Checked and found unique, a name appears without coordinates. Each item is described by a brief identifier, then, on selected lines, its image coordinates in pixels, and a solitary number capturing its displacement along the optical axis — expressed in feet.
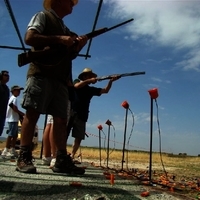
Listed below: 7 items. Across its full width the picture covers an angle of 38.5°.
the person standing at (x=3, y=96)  21.16
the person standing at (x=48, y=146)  15.35
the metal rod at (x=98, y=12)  15.58
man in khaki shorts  10.96
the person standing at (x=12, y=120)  23.85
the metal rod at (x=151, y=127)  12.19
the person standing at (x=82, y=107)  18.01
